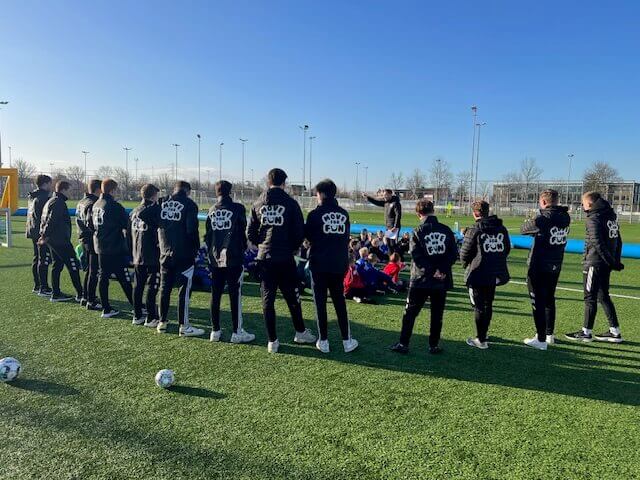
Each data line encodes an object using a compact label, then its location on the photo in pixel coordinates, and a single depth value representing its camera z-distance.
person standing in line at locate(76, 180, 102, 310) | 6.62
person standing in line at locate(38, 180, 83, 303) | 6.82
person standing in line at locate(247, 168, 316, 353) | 4.82
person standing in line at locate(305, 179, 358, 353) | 4.78
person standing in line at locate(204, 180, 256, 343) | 5.08
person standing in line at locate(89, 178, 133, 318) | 6.03
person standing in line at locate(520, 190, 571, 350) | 5.14
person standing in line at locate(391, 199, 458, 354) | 4.71
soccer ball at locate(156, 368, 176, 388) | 3.93
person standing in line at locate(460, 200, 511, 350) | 4.92
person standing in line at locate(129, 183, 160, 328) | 5.59
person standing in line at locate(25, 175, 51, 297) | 7.44
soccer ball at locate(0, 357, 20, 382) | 4.00
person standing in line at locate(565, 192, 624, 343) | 5.46
